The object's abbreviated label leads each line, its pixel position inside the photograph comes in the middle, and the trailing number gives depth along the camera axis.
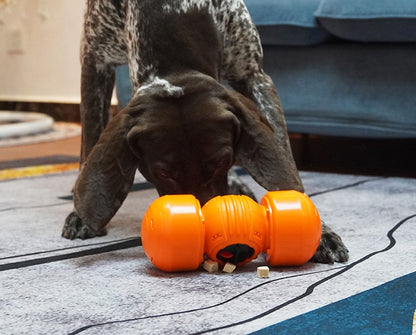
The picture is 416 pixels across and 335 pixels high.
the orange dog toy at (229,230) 1.13
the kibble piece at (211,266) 1.16
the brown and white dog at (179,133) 1.19
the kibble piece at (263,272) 1.14
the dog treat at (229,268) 1.16
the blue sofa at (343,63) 1.74
